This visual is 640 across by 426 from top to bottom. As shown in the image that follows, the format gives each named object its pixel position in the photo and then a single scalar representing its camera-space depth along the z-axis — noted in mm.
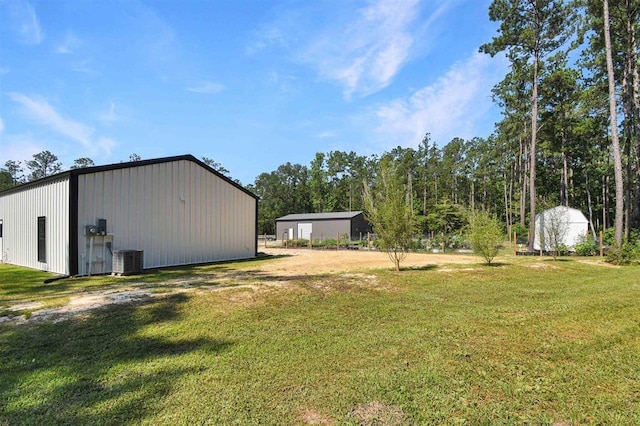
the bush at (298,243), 25672
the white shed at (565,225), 17609
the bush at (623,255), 12328
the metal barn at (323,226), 32812
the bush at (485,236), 11750
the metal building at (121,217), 10000
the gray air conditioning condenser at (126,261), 9938
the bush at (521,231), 26659
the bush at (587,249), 16266
